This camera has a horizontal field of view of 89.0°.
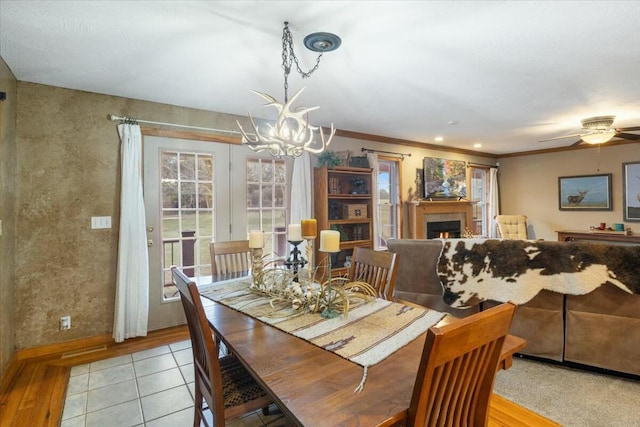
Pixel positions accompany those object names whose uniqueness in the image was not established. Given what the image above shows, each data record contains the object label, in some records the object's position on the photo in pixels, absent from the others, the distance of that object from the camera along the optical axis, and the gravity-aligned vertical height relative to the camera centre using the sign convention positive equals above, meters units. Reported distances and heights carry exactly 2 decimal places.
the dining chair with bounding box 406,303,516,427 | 0.82 -0.46
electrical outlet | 2.99 -0.96
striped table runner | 1.25 -0.51
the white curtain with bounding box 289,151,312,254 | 4.28 +0.29
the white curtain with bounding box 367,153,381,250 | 5.11 +0.35
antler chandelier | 2.07 +0.58
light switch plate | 3.13 -0.04
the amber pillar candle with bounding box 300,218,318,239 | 1.83 -0.09
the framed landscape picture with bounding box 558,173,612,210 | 6.18 +0.33
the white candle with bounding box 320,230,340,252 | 1.63 -0.14
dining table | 0.89 -0.54
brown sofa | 2.27 -0.87
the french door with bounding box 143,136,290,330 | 3.44 +0.13
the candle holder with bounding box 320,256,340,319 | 1.58 -0.47
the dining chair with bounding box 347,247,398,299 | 2.10 -0.39
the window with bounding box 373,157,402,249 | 5.67 +0.26
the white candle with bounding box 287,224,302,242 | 2.04 -0.12
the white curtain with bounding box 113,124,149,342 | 3.13 -0.32
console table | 5.25 -0.46
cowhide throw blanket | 2.24 -0.45
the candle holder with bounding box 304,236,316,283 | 1.90 -0.24
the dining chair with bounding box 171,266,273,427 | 1.26 -0.78
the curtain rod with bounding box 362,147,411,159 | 5.20 +1.03
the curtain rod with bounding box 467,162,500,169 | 6.87 +1.01
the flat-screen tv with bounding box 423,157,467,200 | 6.07 +0.65
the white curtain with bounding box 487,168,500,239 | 7.27 +0.20
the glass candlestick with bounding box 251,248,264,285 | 2.06 -0.32
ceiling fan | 4.23 +1.03
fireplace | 5.72 -0.09
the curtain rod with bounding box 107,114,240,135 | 3.20 +0.99
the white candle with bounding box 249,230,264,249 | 2.07 -0.16
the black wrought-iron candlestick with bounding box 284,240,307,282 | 2.01 -0.30
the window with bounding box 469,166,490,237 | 7.19 +0.30
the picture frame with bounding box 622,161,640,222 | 5.83 +0.32
